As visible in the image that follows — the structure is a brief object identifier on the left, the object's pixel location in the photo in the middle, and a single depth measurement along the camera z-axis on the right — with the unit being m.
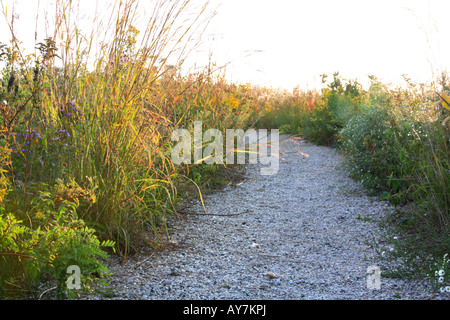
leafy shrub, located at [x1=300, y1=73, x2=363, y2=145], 6.62
